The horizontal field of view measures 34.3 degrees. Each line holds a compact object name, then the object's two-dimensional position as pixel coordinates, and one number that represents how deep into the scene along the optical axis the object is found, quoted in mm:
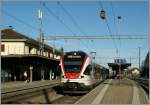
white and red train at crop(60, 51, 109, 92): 15885
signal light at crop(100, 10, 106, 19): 17203
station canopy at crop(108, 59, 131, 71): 24661
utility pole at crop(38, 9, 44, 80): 30753
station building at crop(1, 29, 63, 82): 31475
